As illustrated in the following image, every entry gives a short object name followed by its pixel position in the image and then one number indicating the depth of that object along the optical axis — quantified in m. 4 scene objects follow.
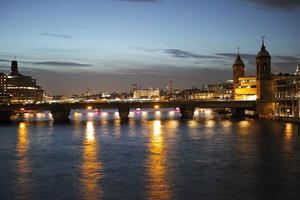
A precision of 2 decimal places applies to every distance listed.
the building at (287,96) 104.69
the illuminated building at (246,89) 171.36
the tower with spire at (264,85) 128.25
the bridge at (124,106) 136.12
